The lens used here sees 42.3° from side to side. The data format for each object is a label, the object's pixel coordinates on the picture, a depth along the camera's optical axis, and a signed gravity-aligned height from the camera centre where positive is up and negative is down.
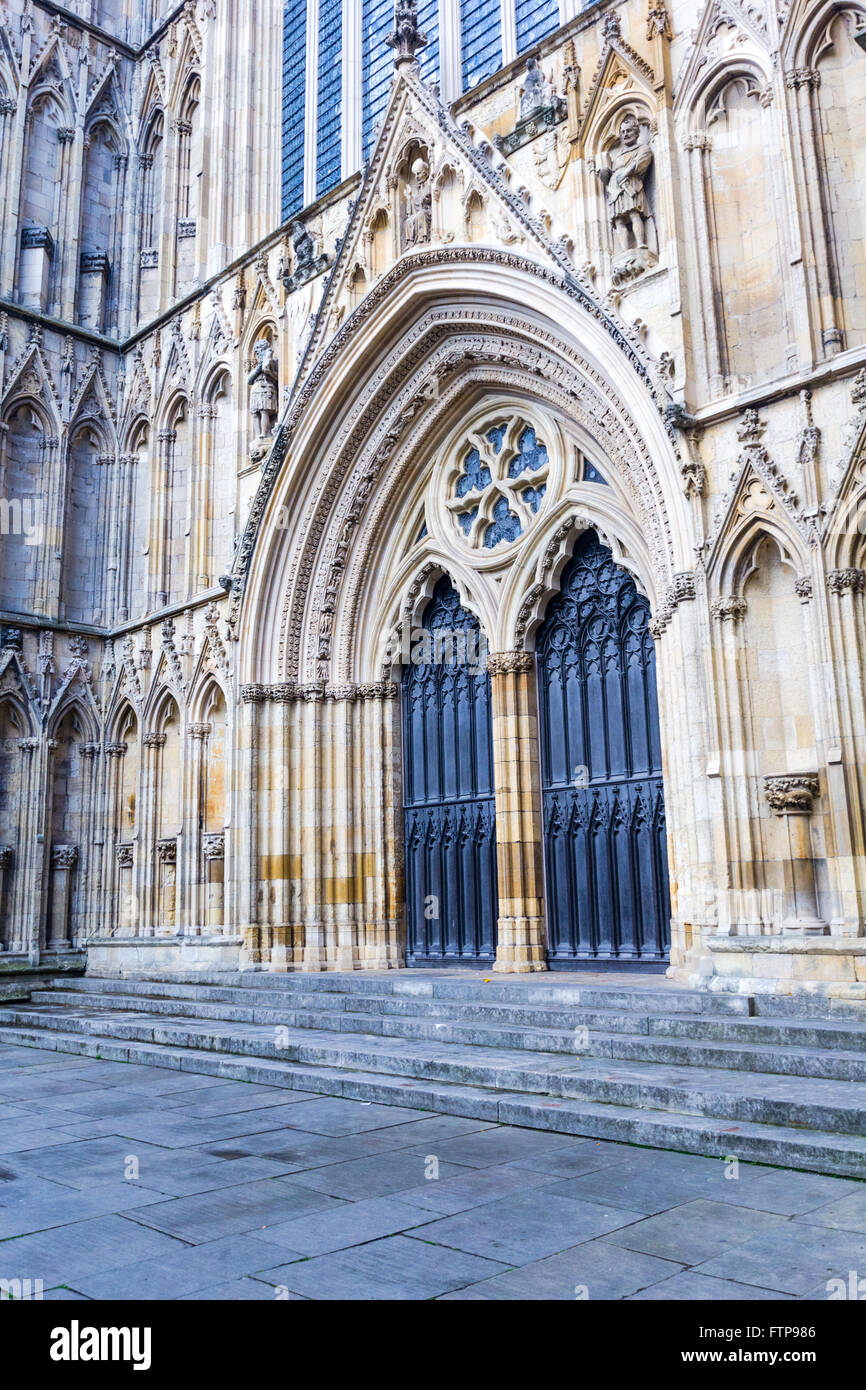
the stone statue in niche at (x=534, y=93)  11.72 +8.64
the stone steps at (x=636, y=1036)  6.41 -0.71
